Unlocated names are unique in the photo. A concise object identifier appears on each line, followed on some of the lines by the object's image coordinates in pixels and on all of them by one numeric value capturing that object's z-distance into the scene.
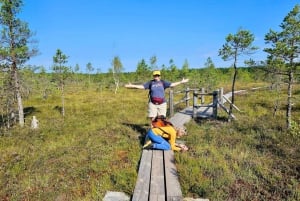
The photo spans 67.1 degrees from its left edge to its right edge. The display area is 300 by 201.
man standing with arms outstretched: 7.54
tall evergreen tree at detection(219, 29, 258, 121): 10.16
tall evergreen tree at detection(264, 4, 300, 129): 8.09
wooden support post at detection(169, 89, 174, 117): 12.18
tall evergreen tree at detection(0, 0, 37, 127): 13.34
